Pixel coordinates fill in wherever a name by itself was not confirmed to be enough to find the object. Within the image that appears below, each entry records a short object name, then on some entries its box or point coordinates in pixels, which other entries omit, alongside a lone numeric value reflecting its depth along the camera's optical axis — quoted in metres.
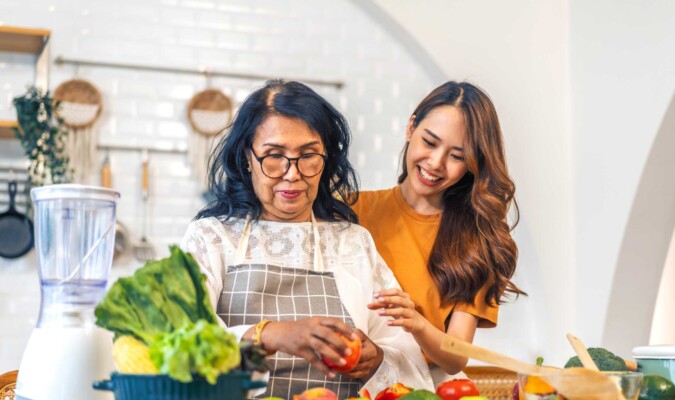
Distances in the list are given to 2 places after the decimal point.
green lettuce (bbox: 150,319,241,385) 1.08
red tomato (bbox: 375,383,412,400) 1.53
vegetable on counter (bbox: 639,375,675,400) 1.60
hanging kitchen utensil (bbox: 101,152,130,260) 4.03
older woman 1.88
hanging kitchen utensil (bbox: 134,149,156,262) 4.08
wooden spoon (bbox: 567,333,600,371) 1.48
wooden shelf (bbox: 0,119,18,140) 3.79
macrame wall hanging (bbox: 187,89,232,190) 4.19
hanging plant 3.82
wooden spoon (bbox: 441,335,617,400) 1.34
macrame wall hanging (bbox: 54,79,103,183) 4.04
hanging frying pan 3.89
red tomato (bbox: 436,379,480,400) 1.61
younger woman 2.35
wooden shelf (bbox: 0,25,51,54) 3.87
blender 1.54
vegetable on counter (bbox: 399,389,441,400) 1.33
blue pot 1.11
